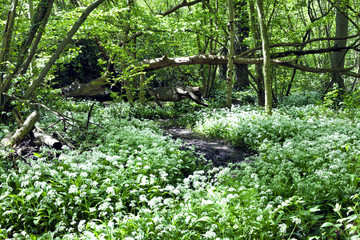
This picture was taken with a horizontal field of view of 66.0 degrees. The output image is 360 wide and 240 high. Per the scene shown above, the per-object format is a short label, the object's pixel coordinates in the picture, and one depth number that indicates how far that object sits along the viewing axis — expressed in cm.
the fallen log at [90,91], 1467
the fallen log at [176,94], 1195
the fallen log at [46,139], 548
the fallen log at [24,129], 550
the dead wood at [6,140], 522
